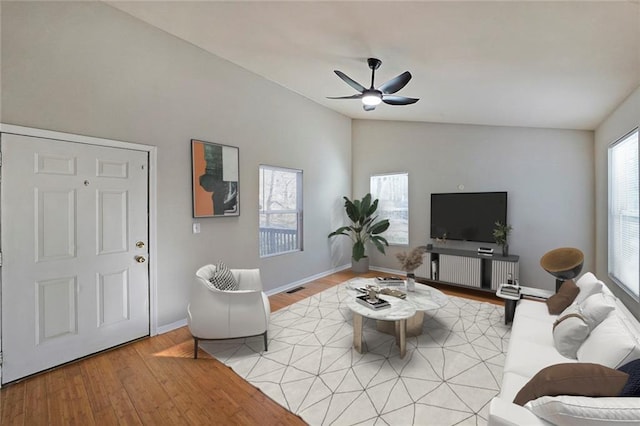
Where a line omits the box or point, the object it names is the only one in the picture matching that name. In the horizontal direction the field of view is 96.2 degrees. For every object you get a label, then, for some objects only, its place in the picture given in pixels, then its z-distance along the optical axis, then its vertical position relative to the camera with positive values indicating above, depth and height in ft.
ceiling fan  8.94 +4.06
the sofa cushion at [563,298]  8.57 -2.66
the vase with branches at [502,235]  14.47 -1.21
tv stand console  13.93 -2.93
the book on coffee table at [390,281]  11.82 -2.90
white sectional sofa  3.64 -2.74
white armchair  8.73 -3.10
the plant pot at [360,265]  18.97 -3.55
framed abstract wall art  11.40 +1.41
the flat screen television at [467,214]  14.96 -0.16
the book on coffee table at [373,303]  9.16 -2.98
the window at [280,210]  14.83 +0.11
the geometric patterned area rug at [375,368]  6.50 -4.44
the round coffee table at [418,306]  9.77 -3.21
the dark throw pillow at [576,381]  4.10 -2.55
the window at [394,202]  18.52 +0.64
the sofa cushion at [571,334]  6.31 -2.79
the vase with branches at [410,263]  11.41 -2.07
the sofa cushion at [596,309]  6.26 -2.21
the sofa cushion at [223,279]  9.43 -2.24
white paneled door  7.54 -1.11
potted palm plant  18.15 -1.05
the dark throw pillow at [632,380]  3.84 -2.35
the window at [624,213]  8.80 -0.10
